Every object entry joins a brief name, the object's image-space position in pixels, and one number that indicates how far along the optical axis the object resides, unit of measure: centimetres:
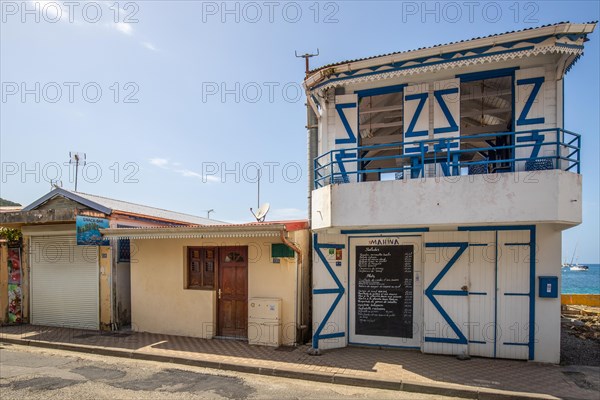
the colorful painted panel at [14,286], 1276
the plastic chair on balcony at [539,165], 793
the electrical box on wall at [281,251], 948
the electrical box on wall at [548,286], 785
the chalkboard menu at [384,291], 902
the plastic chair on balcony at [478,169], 836
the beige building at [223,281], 952
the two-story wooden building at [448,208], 754
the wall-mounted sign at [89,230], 1044
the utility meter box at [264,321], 941
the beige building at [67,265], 1150
